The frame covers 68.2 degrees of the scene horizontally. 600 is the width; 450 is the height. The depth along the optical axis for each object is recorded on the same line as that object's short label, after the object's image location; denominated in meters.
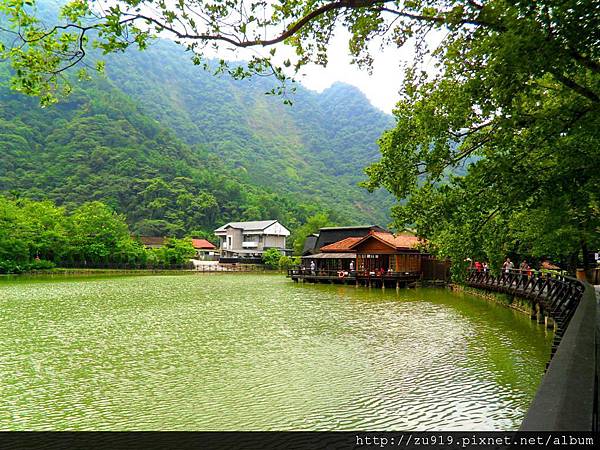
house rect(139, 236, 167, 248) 61.47
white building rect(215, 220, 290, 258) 68.38
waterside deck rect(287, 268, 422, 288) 30.28
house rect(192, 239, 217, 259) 66.19
